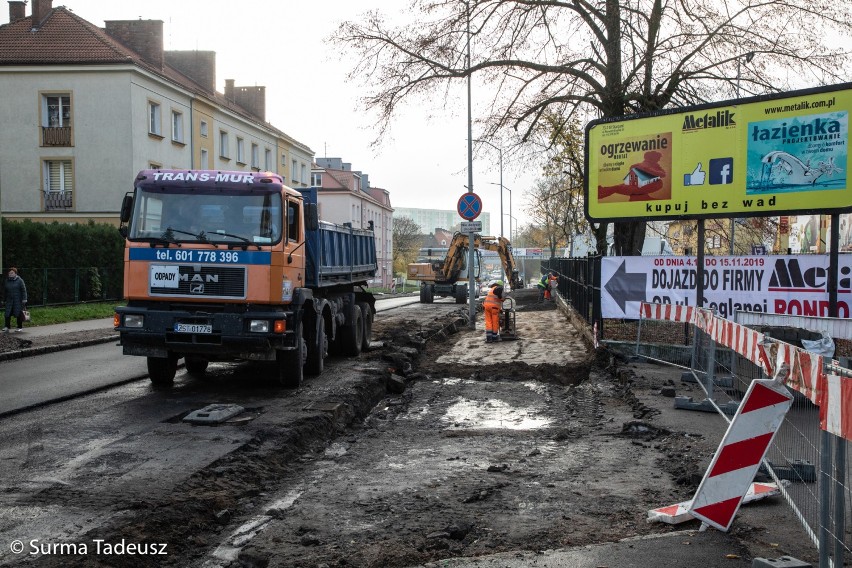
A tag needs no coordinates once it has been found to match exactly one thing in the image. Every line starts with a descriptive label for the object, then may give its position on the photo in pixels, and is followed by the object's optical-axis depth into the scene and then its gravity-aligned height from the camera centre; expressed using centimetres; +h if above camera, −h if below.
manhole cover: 842 -163
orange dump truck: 985 -8
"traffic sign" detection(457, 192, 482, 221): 2134 +154
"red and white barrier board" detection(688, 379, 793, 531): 473 -117
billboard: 1095 +160
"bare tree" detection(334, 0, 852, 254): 1770 +488
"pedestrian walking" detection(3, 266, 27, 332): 2025 -87
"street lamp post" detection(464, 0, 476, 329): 2227 -65
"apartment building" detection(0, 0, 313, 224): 3406 +640
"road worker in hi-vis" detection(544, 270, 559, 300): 3934 -105
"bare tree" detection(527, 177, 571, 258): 2929 +276
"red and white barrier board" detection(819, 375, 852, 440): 348 -66
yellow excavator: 3228 -26
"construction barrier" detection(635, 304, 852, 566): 380 -97
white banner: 1171 -32
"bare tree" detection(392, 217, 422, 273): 10012 +308
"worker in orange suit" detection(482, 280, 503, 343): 1756 -102
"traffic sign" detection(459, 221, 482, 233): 2245 +108
